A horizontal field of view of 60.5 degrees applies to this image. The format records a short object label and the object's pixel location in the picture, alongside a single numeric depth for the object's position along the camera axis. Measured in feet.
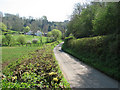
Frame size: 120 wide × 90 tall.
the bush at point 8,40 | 150.80
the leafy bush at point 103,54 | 21.01
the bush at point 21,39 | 162.07
